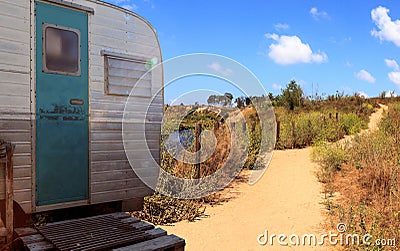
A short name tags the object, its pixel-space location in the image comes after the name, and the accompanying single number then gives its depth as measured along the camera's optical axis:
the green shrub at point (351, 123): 15.45
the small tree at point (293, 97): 24.66
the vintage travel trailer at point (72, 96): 3.71
